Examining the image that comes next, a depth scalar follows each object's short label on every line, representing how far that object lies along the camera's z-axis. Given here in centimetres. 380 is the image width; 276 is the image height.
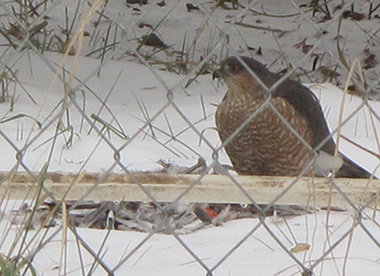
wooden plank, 625
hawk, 825
